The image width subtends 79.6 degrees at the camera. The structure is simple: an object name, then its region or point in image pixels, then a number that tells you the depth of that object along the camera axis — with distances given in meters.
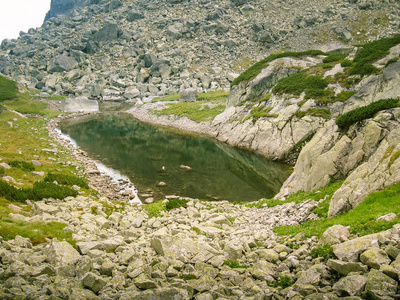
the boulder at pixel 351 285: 5.94
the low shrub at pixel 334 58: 48.66
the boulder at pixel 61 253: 8.35
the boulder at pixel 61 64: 133.38
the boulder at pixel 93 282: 7.17
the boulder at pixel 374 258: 6.46
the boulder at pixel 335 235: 8.58
